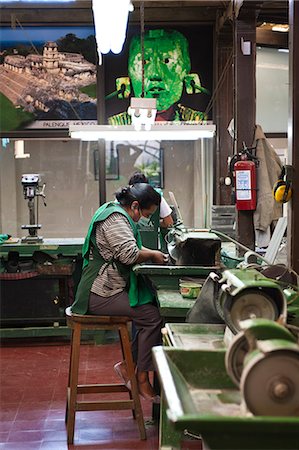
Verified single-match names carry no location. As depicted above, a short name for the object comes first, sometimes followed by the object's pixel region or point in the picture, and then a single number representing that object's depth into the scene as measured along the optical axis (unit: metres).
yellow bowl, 3.13
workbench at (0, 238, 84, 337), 5.39
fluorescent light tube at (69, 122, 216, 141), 4.49
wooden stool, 3.47
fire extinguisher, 4.05
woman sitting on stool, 3.56
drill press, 5.43
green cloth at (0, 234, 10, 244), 5.50
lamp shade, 2.75
